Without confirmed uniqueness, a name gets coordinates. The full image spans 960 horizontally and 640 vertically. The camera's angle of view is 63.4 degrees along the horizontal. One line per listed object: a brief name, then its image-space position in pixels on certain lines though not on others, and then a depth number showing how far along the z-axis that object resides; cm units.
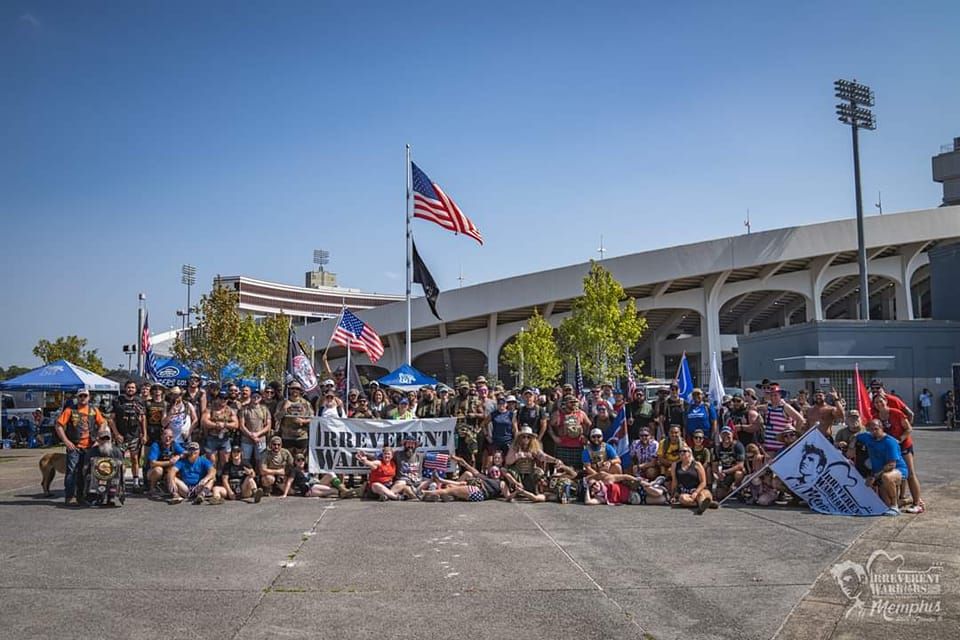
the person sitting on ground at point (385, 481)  1191
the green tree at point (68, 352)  5903
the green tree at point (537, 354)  5100
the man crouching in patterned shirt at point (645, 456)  1198
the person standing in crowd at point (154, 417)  1261
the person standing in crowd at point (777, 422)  1213
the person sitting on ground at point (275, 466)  1214
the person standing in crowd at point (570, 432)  1246
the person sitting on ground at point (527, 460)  1221
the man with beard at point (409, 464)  1231
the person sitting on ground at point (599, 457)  1201
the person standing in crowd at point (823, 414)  1181
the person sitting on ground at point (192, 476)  1151
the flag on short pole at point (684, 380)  1727
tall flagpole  2017
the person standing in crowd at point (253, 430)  1229
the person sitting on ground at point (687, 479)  1125
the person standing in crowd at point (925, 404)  3127
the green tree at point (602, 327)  4244
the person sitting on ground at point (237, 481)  1162
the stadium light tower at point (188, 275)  8994
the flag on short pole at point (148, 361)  2748
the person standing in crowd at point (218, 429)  1209
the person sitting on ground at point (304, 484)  1234
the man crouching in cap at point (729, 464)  1172
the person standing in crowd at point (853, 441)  1109
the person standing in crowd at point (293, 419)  1287
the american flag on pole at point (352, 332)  1962
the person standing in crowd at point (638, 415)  1326
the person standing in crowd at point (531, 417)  1304
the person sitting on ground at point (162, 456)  1192
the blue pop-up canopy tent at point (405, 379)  2480
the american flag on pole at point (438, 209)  1947
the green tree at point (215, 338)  2919
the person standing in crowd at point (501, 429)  1276
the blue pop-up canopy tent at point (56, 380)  2219
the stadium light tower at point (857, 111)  3894
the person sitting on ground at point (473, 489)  1184
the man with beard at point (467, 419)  1316
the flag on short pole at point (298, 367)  1762
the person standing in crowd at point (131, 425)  1273
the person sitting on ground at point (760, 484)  1148
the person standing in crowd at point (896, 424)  1125
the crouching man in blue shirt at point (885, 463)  1059
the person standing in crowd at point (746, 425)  1232
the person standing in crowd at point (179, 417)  1232
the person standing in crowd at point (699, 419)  1272
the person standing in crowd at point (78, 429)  1114
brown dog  1187
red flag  1287
